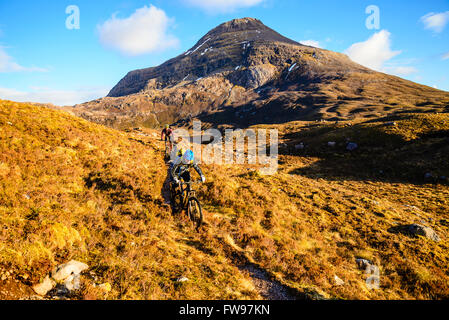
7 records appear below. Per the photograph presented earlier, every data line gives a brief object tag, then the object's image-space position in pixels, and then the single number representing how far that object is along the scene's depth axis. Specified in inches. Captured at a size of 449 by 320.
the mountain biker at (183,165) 400.5
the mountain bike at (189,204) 394.9
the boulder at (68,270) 211.5
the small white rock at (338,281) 306.9
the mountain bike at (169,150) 763.6
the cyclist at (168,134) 766.6
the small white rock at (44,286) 188.9
